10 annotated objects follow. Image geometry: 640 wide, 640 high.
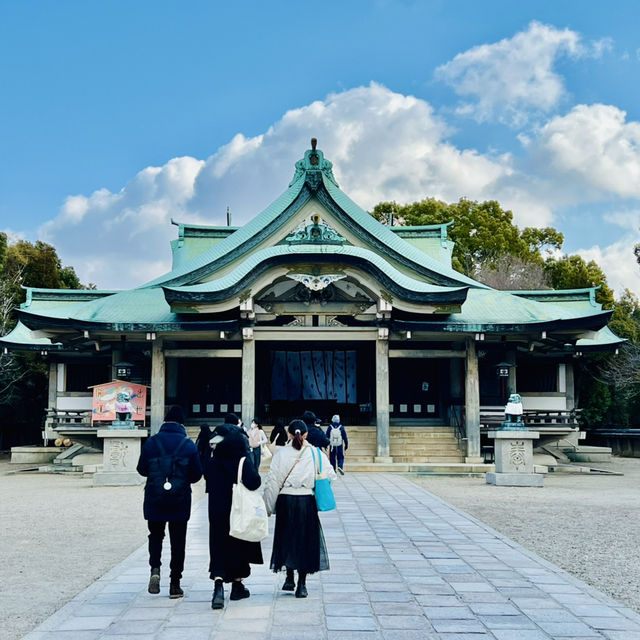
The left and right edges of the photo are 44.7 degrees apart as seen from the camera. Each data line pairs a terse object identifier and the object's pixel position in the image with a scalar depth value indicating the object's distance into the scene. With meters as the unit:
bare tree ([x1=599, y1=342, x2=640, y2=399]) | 30.36
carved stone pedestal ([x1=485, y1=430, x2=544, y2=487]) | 17.75
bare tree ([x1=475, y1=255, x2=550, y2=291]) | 45.56
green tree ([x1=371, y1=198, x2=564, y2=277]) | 50.25
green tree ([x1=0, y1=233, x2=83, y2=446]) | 32.29
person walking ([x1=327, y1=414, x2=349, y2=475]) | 18.84
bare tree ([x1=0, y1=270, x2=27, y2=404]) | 31.78
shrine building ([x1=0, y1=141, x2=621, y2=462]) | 21.84
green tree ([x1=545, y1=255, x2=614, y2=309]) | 37.41
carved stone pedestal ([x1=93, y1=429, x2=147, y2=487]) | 18.06
